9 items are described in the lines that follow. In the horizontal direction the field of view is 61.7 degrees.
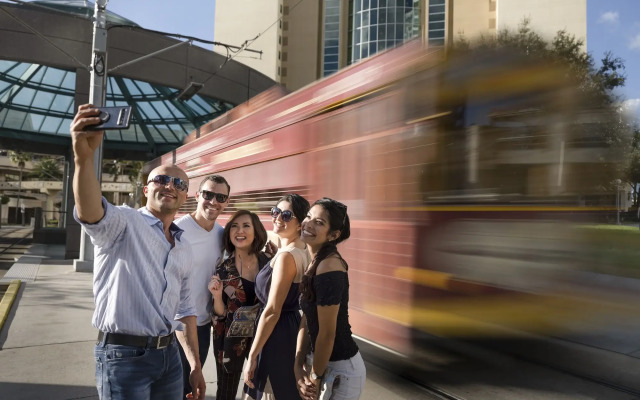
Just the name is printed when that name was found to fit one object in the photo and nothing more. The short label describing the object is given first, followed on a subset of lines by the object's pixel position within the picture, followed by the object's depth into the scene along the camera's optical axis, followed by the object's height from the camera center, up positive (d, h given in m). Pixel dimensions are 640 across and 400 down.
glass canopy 20.91 +4.14
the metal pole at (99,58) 12.73 +3.42
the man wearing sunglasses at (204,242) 3.58 -0.26
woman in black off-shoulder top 2.53 -0.54
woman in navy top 2.87 -0.64
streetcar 4.83 +0.26
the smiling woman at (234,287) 3.52 -0.54
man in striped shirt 2.27 -0.41
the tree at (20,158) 63.71 +4.96
